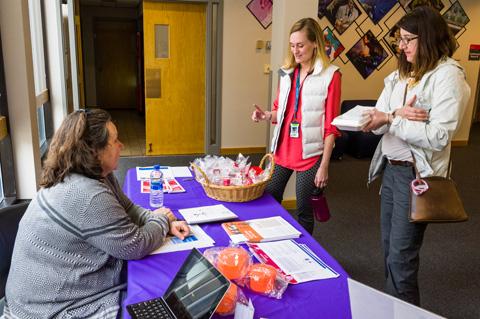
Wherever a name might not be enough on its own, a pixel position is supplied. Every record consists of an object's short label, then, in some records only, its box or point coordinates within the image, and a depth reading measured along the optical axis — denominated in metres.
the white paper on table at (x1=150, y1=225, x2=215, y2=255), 1.44
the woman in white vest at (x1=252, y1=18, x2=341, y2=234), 2.20
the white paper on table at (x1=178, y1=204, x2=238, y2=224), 1.66
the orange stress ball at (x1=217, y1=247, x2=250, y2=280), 1.23
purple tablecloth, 1.12
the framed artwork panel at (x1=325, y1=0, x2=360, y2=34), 5.80
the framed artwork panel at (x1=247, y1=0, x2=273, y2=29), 5.36
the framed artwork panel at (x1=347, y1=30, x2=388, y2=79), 6.09
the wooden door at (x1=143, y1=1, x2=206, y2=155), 5.29
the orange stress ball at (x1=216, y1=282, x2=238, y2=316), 1.08
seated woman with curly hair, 1.28
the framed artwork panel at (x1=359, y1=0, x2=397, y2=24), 5.97
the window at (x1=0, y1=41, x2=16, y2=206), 3.15
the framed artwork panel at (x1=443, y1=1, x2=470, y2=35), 6.36
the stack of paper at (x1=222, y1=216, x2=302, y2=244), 1.52
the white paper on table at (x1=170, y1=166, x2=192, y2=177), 2.28
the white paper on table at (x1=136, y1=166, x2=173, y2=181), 2.23
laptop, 1.04
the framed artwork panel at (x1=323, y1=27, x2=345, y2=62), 5.83
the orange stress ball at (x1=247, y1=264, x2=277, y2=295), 1.18
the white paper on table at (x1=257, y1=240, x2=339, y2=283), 1.29
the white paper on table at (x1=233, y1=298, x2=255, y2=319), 1.06
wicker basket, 1.84
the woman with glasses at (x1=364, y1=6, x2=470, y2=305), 1.57
